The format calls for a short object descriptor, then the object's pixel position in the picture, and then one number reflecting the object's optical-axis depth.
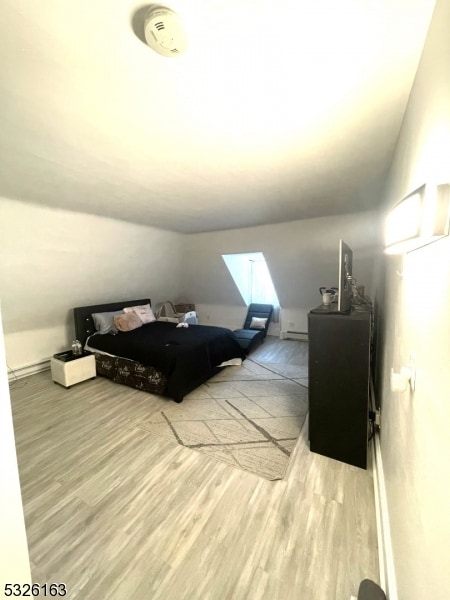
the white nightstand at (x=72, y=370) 3.21
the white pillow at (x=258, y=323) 5.36
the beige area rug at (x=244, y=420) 2.04
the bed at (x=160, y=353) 2.95
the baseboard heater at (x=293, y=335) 5.26
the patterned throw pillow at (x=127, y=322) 3.96
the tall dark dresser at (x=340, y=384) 1.83
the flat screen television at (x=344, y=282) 1.84
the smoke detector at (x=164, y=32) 0.80
